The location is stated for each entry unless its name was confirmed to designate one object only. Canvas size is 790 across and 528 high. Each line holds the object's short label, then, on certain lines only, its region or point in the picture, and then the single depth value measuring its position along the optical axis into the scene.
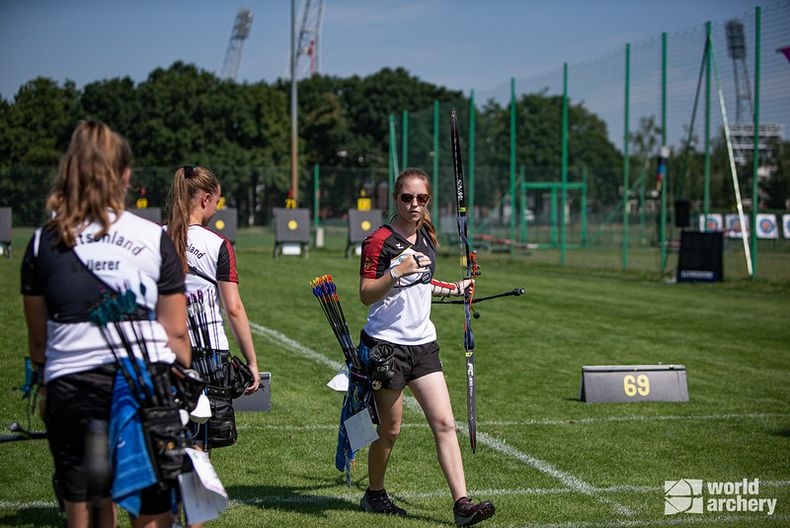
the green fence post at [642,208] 33.47
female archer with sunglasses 5.41
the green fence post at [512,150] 30.94
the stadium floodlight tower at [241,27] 131.00
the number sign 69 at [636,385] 9.38
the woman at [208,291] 5.11
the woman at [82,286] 3.45
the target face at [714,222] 27.37
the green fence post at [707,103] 23.66
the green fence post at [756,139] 21.70
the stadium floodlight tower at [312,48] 127.30
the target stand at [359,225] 32.91
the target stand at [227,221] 32.72
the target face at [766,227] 23.93
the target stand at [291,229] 32.31
